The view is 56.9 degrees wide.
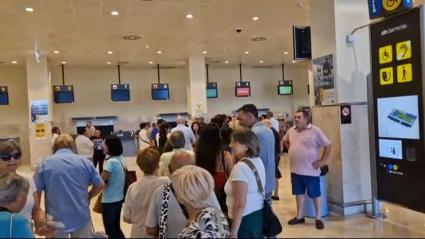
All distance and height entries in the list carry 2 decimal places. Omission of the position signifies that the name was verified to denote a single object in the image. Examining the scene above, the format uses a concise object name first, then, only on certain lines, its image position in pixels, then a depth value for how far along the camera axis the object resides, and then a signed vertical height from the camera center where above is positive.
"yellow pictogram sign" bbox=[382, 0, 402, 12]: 4.28 +1.07
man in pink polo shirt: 4.70 -0.63
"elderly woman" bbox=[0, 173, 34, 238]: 2.07 -0.48
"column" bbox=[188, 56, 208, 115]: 13.17 +0.83
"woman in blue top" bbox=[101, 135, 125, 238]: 3.69 -0.75
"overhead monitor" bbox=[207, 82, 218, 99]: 15.21 +0.80
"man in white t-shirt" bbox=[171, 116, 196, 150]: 7.18 -0.49
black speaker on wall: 6.04 +0.96
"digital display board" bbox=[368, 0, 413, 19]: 4.19 +1.06
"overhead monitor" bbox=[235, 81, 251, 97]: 15.43 +0.76
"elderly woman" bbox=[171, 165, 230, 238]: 1.98 -0.51
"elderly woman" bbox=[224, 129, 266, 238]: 2.63 -0.57
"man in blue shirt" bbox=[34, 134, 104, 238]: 3.02 -0.55
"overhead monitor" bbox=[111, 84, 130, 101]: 14.43 +0.82
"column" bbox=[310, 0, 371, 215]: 5.25 -0.04
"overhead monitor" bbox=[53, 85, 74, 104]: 13.67 +0.80
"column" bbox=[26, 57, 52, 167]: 12.34 +0.28
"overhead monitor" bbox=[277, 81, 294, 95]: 16.08 +0.76
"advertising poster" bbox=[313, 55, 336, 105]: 5.33 +0.34
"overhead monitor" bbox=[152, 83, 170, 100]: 14.73 +0.80
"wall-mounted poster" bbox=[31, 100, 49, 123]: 12.35 +0.26
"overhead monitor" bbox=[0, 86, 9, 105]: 13.31 +0.85
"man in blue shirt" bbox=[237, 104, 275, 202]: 4.34 -0.34
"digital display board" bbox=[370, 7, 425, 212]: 4.11 -0.07
